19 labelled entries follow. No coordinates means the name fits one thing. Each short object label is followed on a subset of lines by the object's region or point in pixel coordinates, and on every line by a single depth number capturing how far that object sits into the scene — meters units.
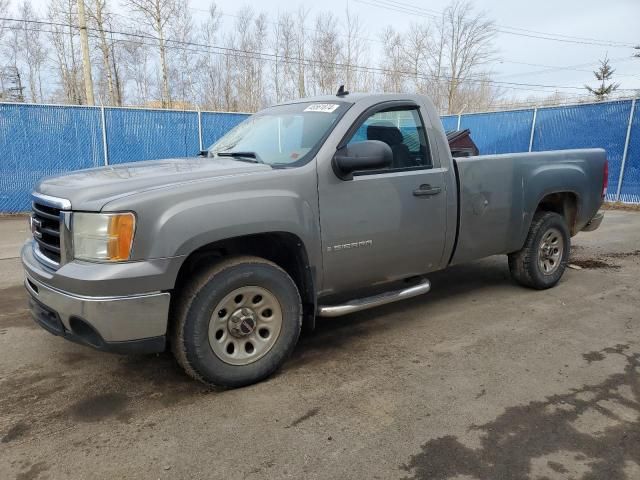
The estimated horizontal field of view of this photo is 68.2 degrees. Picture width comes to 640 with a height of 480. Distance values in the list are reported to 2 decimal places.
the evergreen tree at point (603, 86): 37.25
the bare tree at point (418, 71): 36.44
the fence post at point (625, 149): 11.79
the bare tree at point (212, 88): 33.44
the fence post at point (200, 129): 12.31
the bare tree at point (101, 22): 25.66
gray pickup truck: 2.64
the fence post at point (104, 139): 11.12
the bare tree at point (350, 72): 34.00
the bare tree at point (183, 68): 30.09
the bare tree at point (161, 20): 27.95
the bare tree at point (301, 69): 33.78
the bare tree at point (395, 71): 35.81
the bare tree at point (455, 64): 36.00
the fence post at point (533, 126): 13.89
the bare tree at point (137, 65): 31.54
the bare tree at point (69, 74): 33.75
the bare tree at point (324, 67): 33.72
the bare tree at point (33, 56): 35.94
